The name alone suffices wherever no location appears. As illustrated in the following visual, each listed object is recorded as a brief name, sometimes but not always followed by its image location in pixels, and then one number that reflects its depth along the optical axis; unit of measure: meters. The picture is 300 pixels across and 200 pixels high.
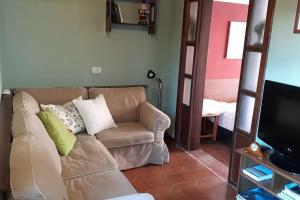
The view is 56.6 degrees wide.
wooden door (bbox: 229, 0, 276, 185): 2.61
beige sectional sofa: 1.35
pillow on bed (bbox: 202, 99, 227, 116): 4.13
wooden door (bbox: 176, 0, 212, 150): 3.61
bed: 4.18
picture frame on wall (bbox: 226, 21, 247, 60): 4.76
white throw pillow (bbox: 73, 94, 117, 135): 3.16
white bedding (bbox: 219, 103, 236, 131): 4.12
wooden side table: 4.27
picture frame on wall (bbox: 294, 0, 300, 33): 2.30
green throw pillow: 2.55
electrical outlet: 3.89
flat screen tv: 2.17
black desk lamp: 4.20
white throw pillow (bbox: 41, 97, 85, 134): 3.04
